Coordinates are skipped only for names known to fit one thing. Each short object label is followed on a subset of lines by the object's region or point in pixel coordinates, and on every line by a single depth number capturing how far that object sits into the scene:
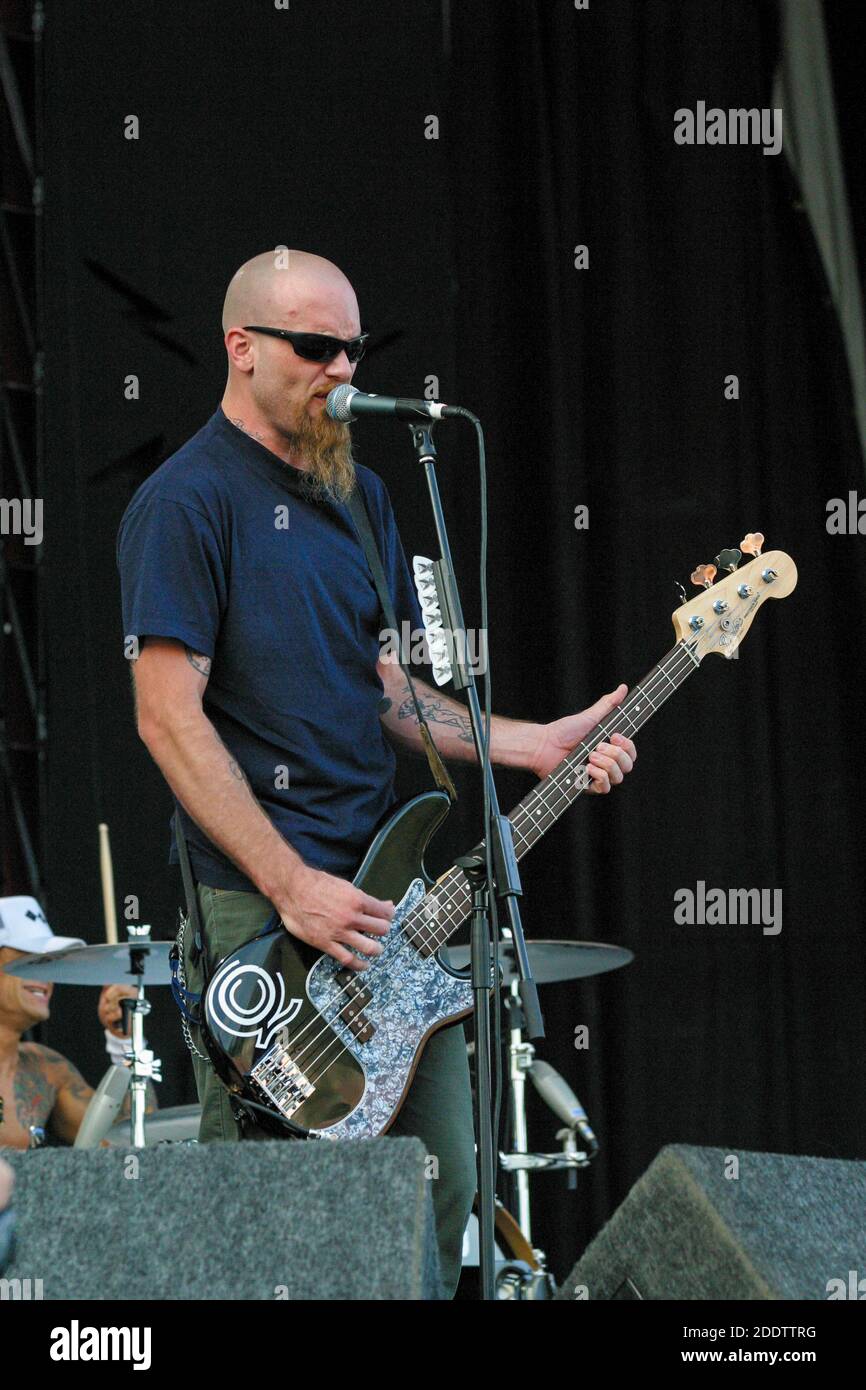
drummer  4.82
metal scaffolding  5.16
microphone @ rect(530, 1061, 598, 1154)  4.40
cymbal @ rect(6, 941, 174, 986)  4.22
